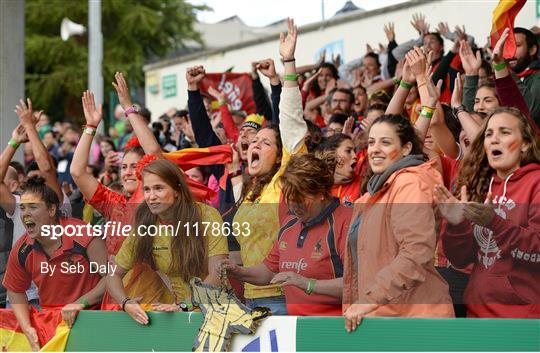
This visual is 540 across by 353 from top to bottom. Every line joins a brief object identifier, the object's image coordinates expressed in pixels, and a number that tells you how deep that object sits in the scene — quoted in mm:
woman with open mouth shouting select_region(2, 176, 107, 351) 6367
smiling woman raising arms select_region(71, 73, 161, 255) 6813
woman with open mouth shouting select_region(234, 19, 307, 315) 6070
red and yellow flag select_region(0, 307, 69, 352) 6457
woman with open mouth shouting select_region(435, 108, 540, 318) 5125
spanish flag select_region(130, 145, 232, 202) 7906
